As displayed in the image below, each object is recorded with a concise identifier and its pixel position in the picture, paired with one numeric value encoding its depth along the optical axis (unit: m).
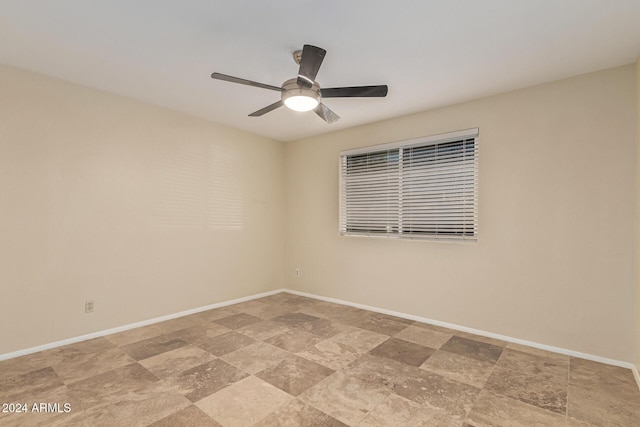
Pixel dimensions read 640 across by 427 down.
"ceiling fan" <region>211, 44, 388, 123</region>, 2.22
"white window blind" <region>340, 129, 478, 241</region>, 3.54
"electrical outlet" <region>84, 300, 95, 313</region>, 3.24
